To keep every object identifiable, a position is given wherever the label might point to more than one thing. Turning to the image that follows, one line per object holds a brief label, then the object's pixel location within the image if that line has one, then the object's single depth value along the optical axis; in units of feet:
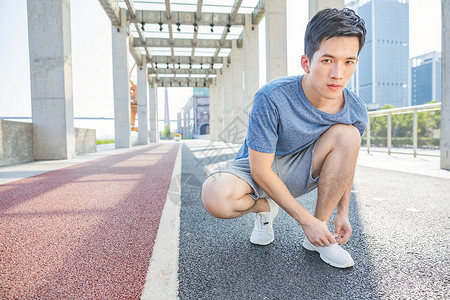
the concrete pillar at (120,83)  47.24
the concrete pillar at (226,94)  72.33
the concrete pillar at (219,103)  84.49
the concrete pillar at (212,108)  98.73
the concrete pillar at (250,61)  48.57
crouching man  4.09
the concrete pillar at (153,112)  87.07
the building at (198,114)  202.39
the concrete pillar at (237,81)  59.47
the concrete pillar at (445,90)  14.52
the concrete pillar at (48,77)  22.56
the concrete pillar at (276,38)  35.63
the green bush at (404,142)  23.25
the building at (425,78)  401.90
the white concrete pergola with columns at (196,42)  36.32
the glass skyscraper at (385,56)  349.00
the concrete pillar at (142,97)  69.46
